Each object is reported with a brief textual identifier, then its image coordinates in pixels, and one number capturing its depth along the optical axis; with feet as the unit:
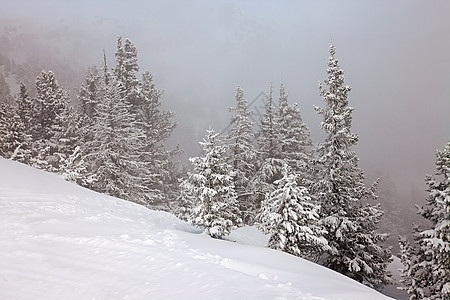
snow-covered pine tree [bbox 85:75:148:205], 69.05
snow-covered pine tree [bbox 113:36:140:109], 85.20
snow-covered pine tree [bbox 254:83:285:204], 74.64
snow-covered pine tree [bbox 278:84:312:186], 80.84
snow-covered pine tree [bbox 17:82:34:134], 92.76
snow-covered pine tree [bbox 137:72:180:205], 89.24
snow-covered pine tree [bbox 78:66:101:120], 95.40
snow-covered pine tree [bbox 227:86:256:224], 75.20
